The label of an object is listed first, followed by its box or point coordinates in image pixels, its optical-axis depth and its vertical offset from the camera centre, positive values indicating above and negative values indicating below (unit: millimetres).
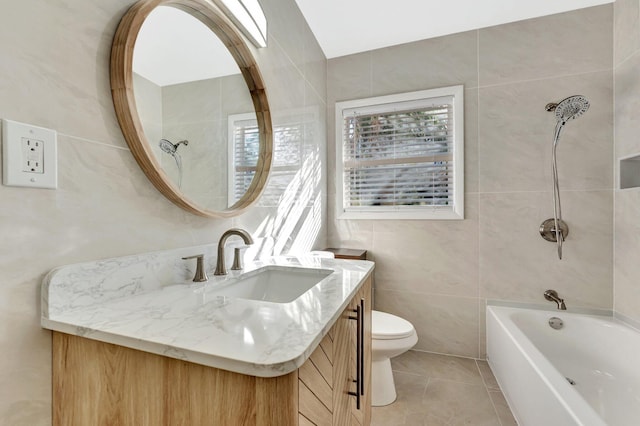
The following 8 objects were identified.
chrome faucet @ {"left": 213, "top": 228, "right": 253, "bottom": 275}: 1067 -120
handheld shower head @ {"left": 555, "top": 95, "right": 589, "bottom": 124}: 1613 +575
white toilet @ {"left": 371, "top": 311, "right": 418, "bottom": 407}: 1605 -782
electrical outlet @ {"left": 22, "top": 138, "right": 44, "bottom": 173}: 602 +119
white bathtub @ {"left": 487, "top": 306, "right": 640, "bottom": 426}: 1093 -801
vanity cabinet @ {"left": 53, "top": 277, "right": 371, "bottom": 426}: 493 -341
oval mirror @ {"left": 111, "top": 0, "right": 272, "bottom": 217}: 810 +369
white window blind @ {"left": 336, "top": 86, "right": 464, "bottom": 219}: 2186 +427
